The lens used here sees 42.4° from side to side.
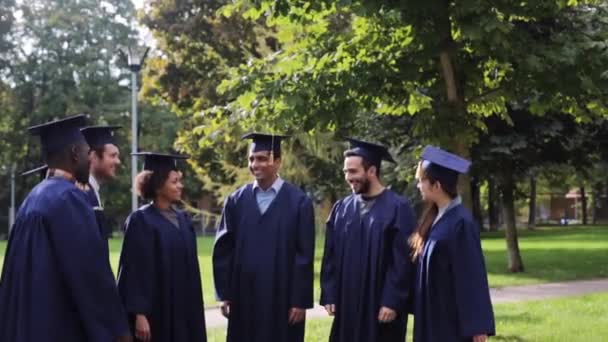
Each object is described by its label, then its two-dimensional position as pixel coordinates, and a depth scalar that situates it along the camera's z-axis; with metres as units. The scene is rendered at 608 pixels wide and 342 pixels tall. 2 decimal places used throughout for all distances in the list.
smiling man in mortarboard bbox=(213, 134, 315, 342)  6.20
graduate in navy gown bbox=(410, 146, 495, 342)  5.05
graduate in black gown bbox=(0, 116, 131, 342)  4.34
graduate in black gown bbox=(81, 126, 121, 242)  5.72
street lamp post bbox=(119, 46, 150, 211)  18.02
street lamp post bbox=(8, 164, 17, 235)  49.75
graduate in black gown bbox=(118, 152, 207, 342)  5.80
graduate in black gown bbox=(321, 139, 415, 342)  5.92
